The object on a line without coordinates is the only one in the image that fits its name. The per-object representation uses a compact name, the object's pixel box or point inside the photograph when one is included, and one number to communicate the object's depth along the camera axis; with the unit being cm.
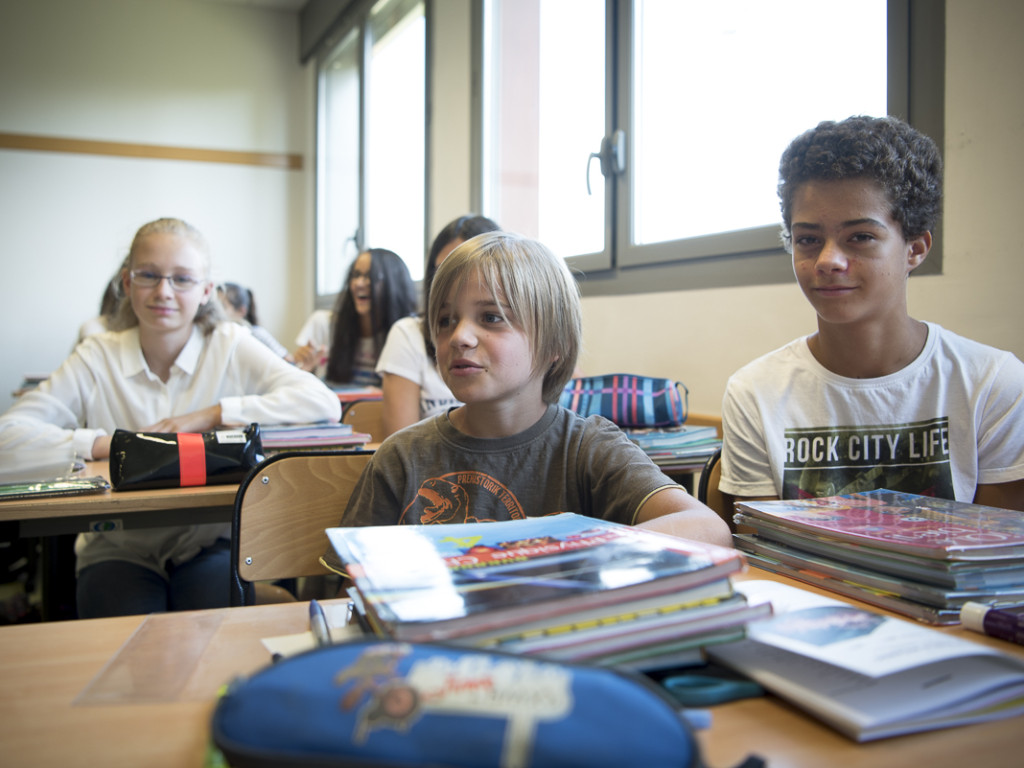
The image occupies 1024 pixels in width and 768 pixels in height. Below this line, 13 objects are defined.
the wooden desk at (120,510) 142
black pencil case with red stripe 157
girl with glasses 181
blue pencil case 39
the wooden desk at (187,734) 50
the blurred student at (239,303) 534
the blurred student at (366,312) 363
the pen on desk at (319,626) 67
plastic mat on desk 61
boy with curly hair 129
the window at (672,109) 211
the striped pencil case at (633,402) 224
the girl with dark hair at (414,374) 249
